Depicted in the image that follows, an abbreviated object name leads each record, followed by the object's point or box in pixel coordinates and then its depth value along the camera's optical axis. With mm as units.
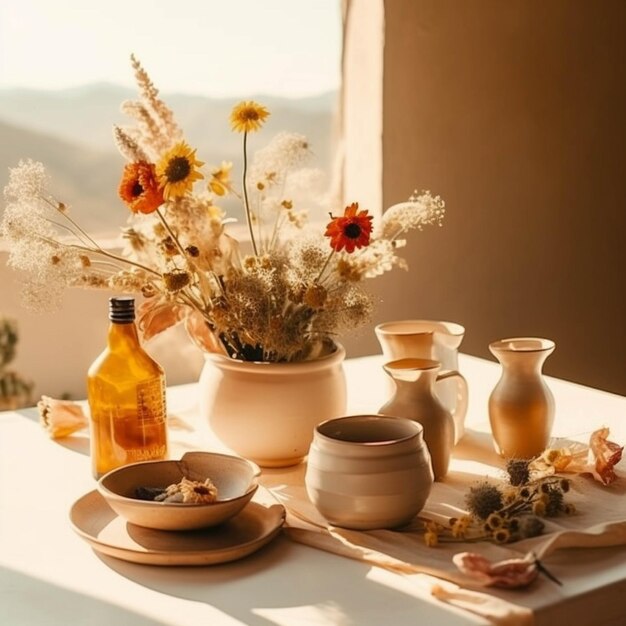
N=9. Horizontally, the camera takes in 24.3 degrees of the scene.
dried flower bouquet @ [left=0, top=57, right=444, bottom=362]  1455
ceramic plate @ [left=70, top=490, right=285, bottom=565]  1260
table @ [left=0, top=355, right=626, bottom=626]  1175
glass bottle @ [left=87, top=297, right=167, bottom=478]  1472
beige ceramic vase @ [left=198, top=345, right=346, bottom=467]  1488
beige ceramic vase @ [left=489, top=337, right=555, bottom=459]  1513
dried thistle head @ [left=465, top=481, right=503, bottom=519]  1328
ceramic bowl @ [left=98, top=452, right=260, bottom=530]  1282
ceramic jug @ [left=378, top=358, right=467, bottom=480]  1437
